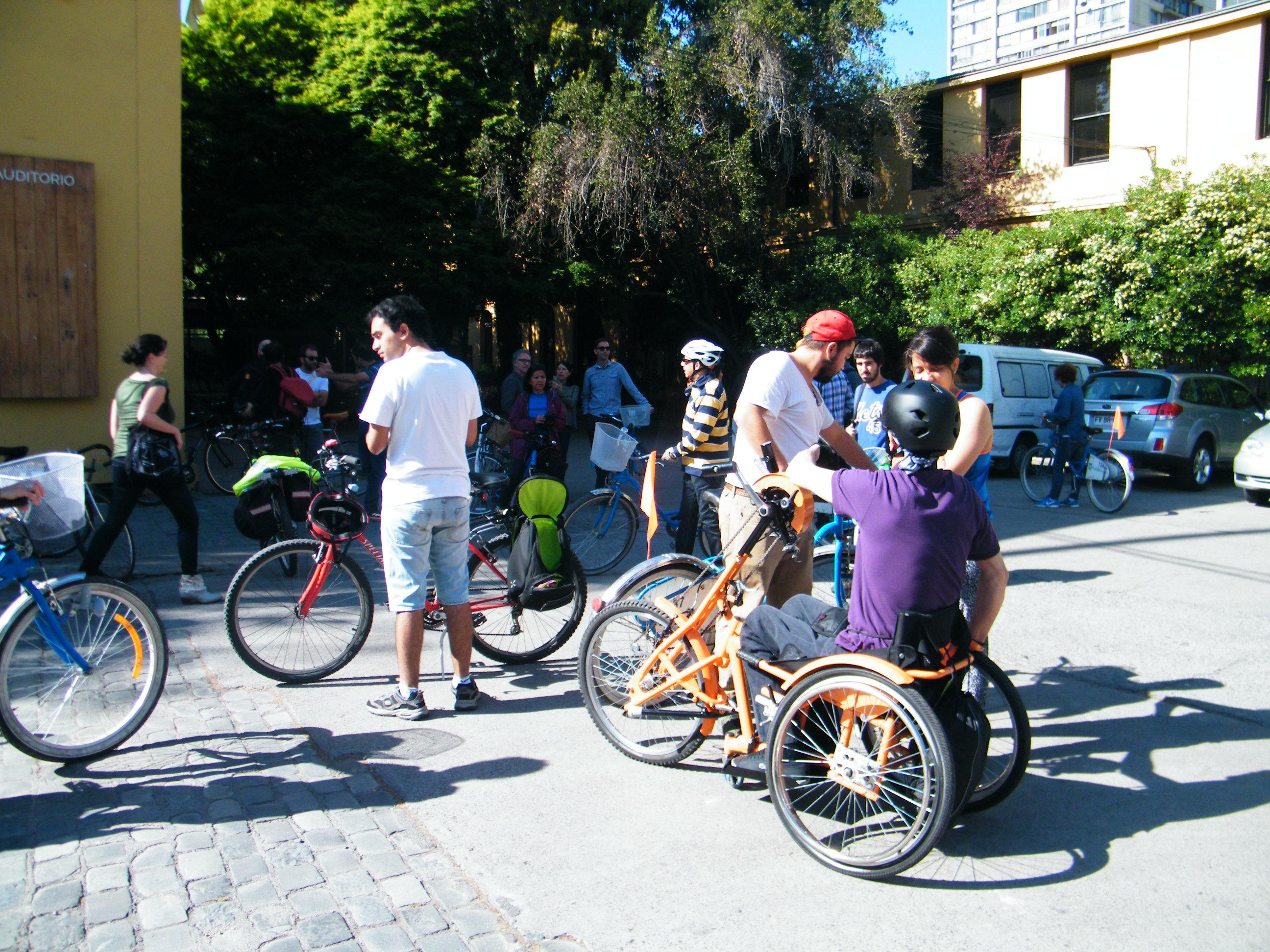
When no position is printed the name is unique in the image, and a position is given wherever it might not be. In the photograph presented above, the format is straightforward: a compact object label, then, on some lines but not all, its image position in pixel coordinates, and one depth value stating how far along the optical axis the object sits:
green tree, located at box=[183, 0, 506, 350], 17.08
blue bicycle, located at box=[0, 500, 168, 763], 3.95
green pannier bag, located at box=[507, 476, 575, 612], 5.21
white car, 11.77
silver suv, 13.15
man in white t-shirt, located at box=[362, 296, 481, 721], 4.53
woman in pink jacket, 8.74
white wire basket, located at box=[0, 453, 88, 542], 4.13
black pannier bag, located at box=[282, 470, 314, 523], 6.66
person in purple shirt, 3.23
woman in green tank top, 6.34
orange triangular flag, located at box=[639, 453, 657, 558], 4.69
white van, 14.05
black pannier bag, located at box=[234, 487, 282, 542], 6.07
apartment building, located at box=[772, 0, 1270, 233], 19.03
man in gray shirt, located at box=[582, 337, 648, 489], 10.41
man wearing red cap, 4.48
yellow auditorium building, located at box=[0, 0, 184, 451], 10.21
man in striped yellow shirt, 6.30
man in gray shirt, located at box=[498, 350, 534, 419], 10.05
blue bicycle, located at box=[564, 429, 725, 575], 7.96
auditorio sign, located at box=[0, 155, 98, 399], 10.12
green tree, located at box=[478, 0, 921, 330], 17.67
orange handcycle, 3.18
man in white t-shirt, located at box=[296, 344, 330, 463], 11.00
